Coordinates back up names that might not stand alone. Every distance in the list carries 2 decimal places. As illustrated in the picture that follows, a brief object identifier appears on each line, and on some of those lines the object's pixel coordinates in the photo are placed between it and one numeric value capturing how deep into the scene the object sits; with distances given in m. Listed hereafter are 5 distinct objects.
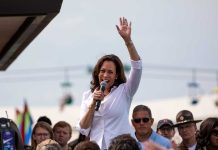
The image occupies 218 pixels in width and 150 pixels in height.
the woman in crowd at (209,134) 11.64
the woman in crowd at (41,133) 13.58
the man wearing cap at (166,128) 14.55
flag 23.74
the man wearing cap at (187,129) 14.01
